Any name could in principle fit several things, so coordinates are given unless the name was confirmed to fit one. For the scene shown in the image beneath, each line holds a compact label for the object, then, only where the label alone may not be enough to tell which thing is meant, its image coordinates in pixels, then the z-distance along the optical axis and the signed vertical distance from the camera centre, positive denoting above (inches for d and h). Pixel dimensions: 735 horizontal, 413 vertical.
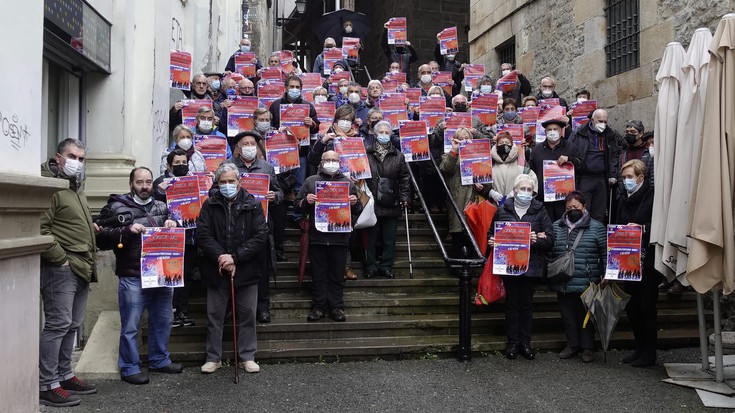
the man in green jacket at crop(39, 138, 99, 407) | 214.4 -16.2
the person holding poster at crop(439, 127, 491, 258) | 331.3 +11.5
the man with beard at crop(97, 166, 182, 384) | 243.3 -21.3
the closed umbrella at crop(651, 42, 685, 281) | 237.5 +25.5
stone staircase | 273.9 -46.0
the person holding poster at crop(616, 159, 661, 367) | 267.6 -24.7
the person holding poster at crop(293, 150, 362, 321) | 287.1 -17.9
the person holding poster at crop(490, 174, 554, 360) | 276.2 -22.9
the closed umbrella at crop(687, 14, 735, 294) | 208.8 +8.3
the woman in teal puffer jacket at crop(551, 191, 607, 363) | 275.4 -20.2
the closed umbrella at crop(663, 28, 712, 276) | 226.8 +23.4
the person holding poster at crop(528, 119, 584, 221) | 323.6 +28.5
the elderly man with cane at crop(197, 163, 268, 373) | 253.3 -15.3
